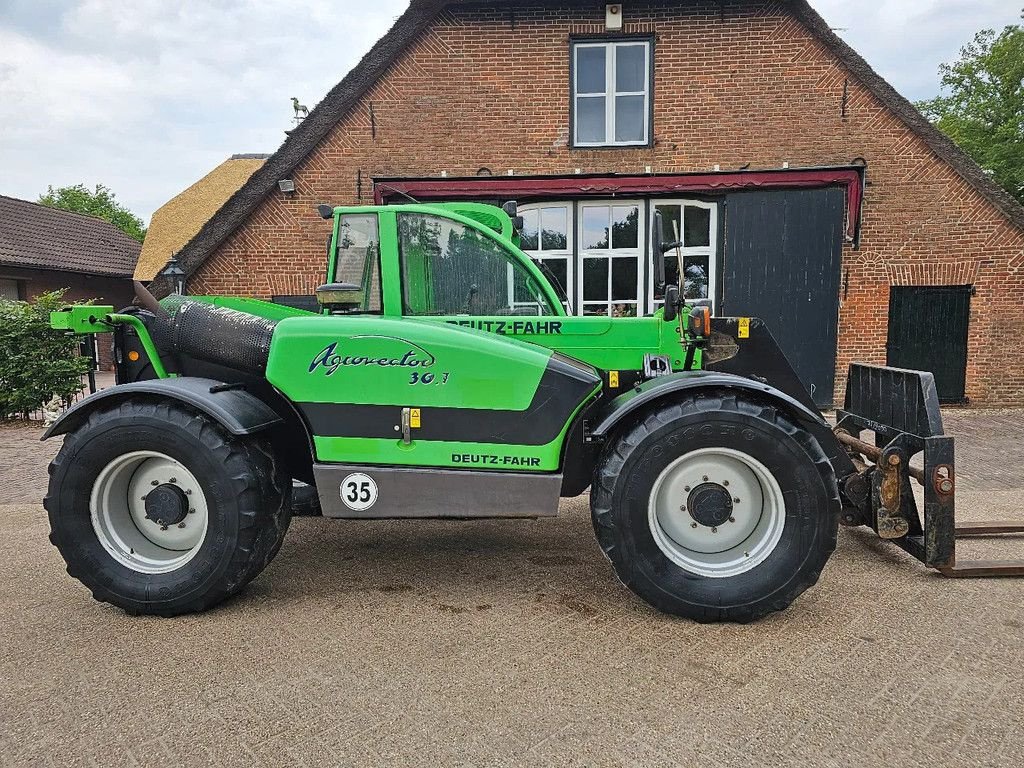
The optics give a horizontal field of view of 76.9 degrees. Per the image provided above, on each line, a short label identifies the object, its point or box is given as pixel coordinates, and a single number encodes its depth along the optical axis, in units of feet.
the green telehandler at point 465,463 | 10.27
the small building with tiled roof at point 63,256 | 63.41
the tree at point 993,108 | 74.13
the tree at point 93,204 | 166.71
